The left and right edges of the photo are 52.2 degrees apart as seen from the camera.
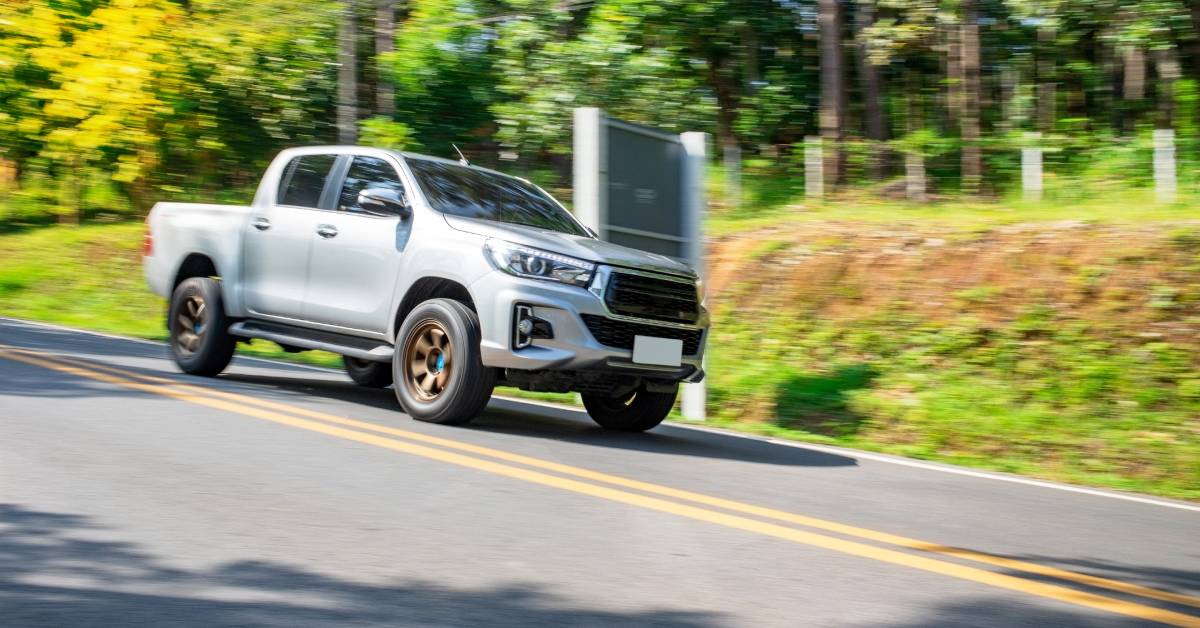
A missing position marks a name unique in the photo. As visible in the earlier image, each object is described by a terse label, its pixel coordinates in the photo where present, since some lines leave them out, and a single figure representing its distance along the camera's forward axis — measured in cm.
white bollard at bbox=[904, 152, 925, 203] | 1894
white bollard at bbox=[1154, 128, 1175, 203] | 1575
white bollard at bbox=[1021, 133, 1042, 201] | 1752
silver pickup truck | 756
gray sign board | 978
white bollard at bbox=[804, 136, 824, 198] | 1928
